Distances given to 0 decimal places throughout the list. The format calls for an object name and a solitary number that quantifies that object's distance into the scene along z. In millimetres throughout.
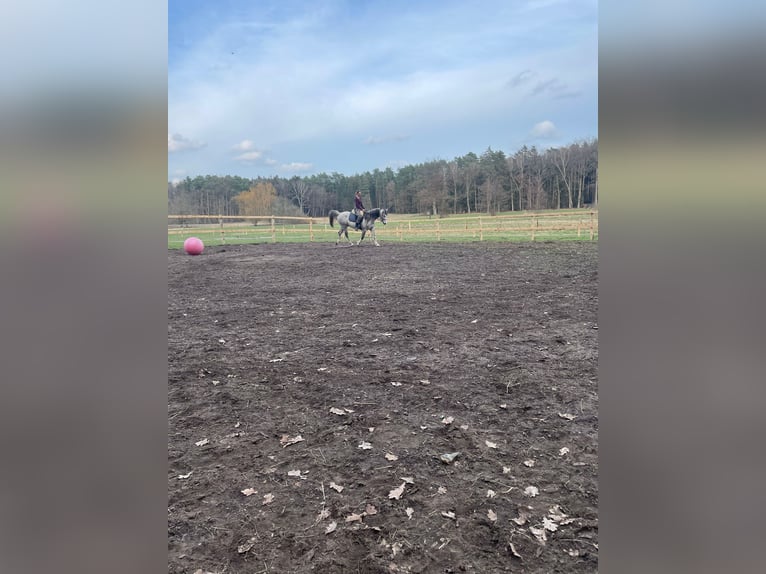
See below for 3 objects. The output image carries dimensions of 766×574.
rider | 14099
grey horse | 14291
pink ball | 13711
